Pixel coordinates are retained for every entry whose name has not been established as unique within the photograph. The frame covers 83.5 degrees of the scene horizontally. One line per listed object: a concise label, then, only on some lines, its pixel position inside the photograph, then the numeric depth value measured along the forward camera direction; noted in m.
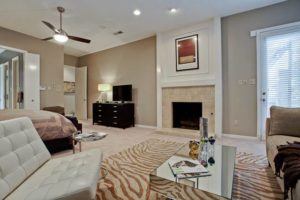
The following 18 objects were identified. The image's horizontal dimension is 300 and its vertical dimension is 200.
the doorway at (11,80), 5.05
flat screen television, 5.69
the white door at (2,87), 6.15
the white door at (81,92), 7.33
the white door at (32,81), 4.79
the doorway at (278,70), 3.36
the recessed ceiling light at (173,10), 3.69
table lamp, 6.17
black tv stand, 5.29
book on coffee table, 1.42
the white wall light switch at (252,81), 3.73
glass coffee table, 1.27
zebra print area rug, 1.66
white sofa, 1.07
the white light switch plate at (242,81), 3.85
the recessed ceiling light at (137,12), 3.75
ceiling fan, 3.30
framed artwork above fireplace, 4.44
